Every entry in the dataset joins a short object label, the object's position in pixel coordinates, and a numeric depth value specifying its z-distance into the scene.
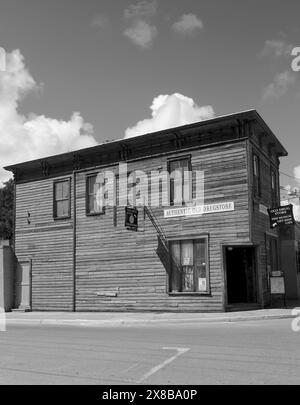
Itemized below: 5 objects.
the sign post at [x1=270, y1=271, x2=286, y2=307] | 18.14
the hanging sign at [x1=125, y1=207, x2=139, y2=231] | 19.83
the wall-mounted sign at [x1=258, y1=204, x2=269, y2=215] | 19.60
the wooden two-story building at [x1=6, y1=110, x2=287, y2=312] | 18.64
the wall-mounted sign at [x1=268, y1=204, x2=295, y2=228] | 19.36
